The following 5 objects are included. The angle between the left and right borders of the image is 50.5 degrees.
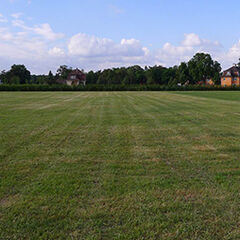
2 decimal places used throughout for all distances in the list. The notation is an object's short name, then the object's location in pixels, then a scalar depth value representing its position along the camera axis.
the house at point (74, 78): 103.88
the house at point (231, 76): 94.62
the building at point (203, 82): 90.94
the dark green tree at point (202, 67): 86.88
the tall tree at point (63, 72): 107.19
